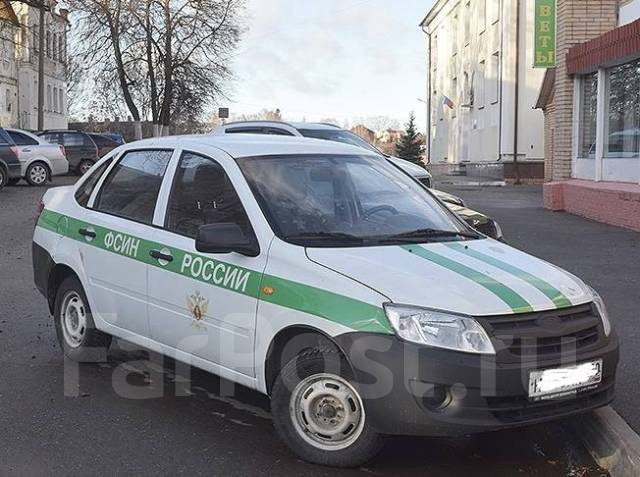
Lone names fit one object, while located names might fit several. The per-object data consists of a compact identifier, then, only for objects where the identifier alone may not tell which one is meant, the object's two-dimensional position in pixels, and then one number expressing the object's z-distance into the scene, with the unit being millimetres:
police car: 3885
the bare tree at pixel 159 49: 42406
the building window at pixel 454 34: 48312
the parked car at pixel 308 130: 13092
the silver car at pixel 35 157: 23906
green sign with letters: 25812
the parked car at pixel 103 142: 33688
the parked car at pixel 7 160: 22148
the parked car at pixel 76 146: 30942
